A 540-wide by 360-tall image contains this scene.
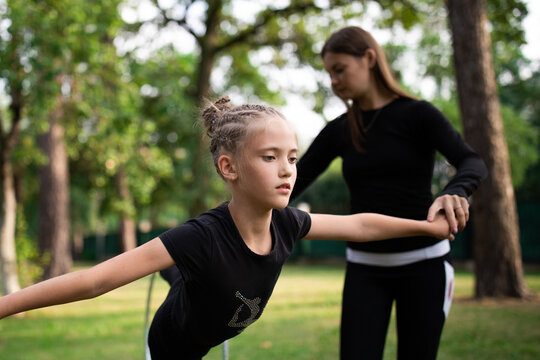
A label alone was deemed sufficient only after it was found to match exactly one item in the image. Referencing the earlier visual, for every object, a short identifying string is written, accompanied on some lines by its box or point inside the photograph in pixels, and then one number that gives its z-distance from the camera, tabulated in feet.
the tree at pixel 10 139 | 26.25
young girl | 6.66
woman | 9.46
